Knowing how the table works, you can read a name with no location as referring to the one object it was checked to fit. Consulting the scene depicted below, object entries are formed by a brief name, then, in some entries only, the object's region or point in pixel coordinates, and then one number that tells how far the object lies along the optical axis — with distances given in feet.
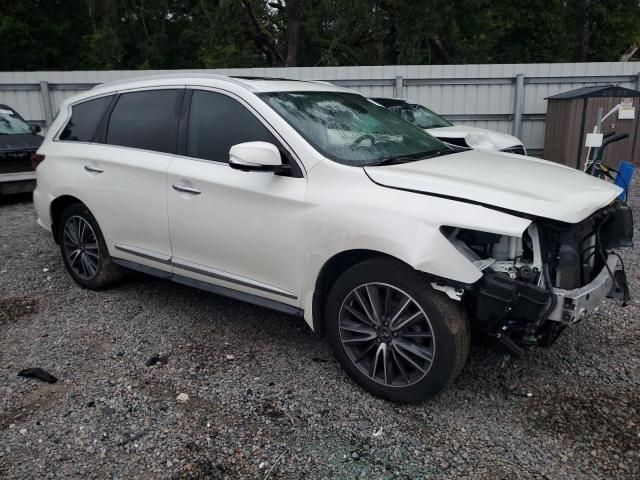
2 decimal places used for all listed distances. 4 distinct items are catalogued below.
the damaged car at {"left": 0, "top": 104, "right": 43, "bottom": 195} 27.76
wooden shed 33.30
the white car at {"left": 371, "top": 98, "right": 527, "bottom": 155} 27.76
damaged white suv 9.18
